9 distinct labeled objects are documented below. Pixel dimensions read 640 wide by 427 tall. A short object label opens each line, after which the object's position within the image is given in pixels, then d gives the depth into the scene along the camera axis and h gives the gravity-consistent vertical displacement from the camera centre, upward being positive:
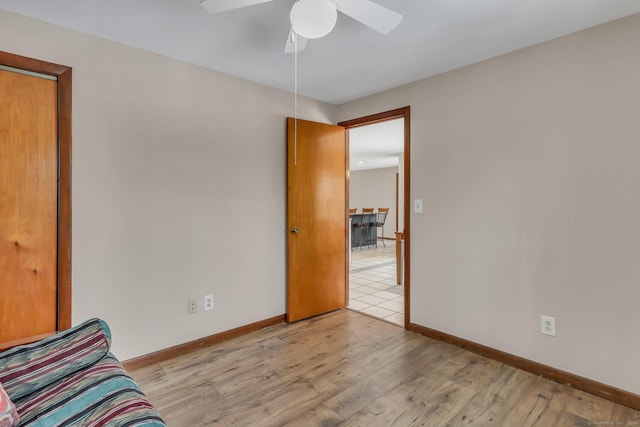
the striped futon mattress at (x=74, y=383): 0.98 -0.60
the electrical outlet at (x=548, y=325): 2.11 -0.75
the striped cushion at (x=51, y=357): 1.12 -0.54
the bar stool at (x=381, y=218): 8.49 -0.11
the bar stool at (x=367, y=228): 8.06 -0.37
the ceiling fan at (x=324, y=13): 1.25 +0.89
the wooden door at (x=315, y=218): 3.08 -0.04
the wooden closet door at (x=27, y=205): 1.80 +0.05
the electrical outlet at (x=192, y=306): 2.50 -0.72
